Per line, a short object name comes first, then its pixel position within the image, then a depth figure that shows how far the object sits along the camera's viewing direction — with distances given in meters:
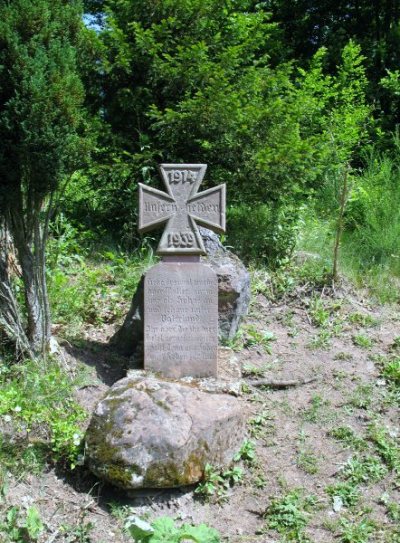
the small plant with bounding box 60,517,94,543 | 3.70
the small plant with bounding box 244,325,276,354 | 5.92
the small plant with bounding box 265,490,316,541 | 3.97
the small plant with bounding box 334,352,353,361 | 5.84
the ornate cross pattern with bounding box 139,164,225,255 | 5.00
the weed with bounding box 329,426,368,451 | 4.76
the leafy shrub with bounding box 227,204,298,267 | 7.03
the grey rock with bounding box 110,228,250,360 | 5.25
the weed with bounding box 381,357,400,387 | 5.49
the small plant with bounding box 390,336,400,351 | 5.95
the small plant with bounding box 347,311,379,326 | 6.31
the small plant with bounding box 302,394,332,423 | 5.08
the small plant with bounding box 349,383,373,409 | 5.22
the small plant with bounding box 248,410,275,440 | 4.86
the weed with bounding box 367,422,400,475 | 4.57
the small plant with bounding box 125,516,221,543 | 3.01
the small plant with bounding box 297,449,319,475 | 4.51
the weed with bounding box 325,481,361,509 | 4.24
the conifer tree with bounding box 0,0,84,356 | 4.22
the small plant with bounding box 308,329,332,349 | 5.98
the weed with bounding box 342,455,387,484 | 4.44
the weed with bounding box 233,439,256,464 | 4.52
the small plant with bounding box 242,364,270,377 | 5.55
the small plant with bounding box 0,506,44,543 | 3.58
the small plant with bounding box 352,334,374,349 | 6.00
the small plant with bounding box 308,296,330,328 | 6.30
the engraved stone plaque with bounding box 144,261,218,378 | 4.96
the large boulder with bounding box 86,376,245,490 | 3.87
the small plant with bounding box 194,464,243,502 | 4.12
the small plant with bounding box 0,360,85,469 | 4.10
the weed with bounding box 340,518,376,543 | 3.91
